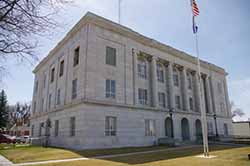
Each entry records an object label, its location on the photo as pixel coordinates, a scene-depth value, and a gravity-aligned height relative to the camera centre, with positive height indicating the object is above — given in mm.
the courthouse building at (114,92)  22422 +3795
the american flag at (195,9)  16706 +8937
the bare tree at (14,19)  8367 +4332
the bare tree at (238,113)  94312 +1984
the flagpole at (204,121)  14459 -253
